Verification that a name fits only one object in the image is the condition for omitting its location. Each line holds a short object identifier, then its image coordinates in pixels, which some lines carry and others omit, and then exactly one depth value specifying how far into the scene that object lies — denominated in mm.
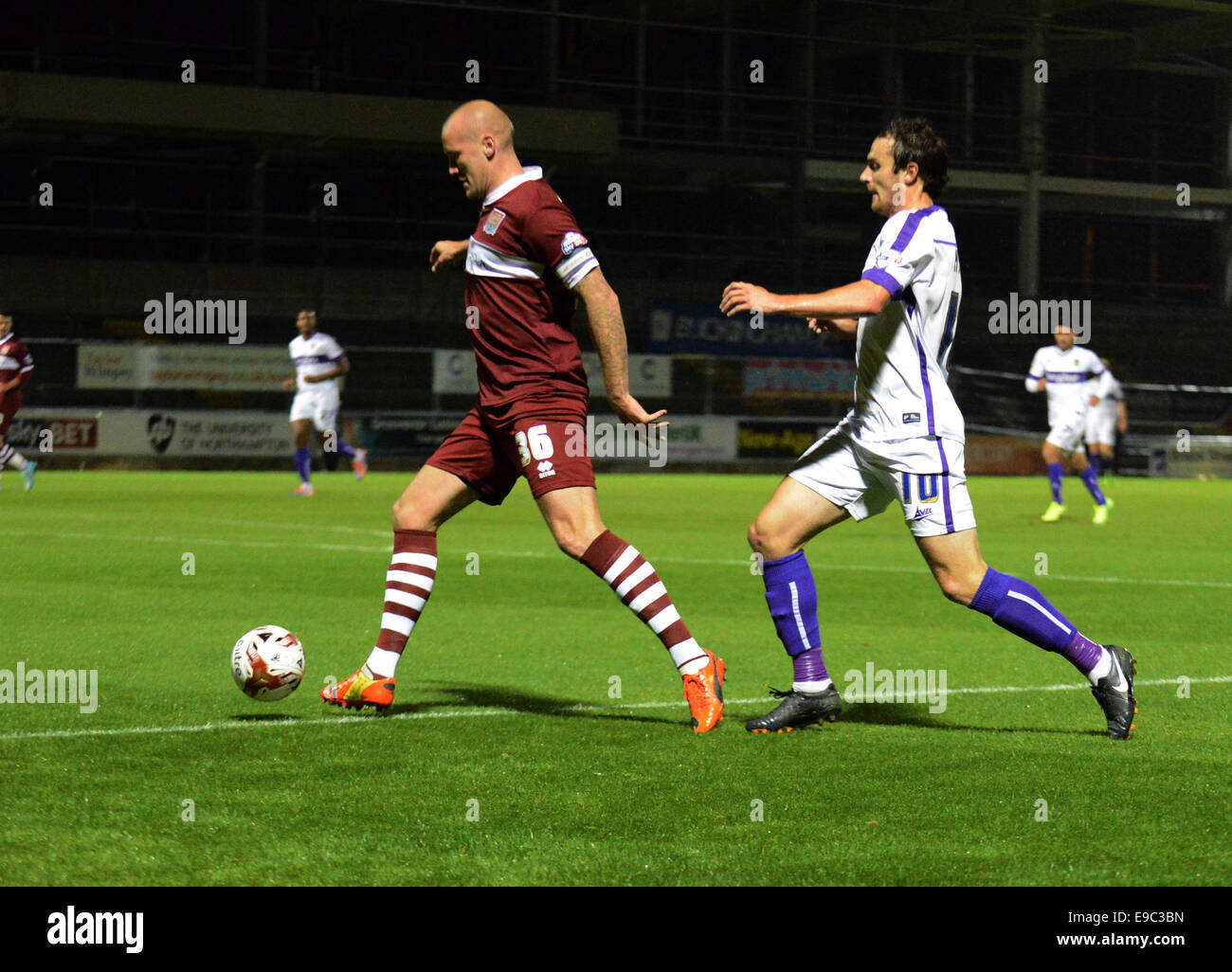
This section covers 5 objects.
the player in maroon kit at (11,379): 23500
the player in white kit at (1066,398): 21172
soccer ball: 6824
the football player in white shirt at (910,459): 6324
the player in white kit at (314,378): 23938
